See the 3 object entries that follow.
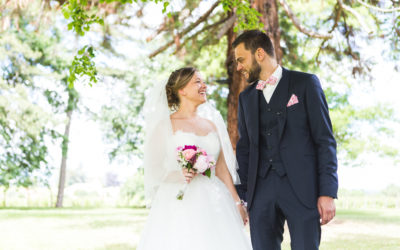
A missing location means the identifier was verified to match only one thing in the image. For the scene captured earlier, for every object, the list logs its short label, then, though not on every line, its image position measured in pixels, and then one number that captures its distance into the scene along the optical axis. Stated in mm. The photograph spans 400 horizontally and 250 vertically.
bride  4195
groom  2986
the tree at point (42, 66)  22406
